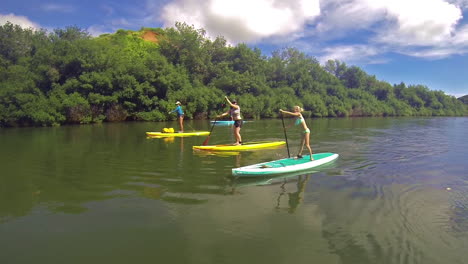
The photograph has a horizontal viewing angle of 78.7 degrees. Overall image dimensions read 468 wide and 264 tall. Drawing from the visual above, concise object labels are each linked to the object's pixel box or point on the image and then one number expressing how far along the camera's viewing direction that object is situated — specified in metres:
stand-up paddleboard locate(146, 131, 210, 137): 18.60
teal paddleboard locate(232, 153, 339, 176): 8.05
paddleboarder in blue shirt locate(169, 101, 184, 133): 20.11
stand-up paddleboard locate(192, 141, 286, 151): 13.10
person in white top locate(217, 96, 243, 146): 13.73
